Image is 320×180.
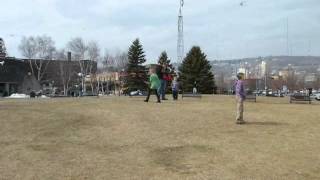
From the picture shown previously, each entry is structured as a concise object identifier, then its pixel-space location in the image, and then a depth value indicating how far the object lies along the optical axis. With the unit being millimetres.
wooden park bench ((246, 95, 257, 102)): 34366
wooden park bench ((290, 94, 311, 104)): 34412
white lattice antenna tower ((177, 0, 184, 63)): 76544
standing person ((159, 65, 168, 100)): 30172
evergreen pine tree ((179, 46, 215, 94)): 84438
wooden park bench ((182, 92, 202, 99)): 40094
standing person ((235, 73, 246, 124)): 18922
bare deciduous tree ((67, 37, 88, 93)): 119038
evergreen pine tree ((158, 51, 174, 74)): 86694
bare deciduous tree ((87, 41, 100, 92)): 119406
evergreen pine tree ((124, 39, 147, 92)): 89188
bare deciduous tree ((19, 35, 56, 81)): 121438
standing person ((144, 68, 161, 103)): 27223
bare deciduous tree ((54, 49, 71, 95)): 120544
